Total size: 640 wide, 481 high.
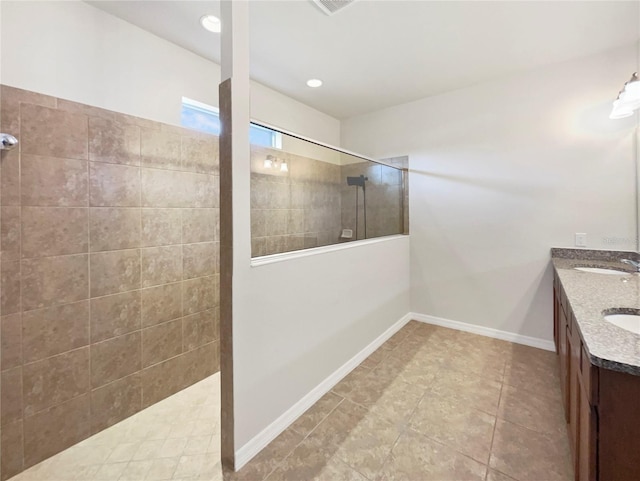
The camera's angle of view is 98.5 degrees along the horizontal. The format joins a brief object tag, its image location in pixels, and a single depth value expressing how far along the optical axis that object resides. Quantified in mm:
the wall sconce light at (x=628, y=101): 1862
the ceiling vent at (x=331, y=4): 1775
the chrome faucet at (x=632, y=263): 2049
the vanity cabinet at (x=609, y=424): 853
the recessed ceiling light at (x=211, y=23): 1923
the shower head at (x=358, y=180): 3056
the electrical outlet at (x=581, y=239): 2484
